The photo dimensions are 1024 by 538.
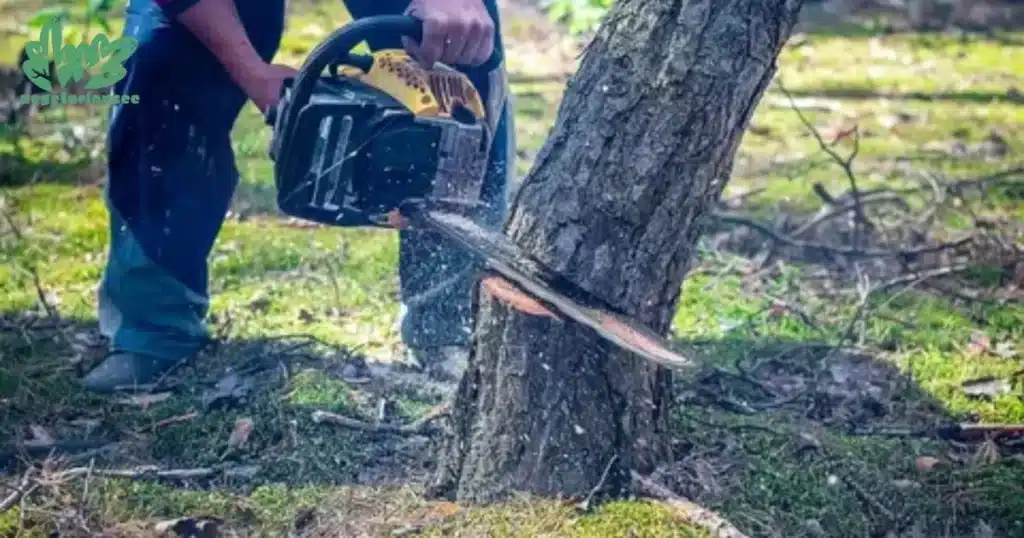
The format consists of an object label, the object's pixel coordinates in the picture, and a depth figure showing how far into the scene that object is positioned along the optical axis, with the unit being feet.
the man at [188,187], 19.91
